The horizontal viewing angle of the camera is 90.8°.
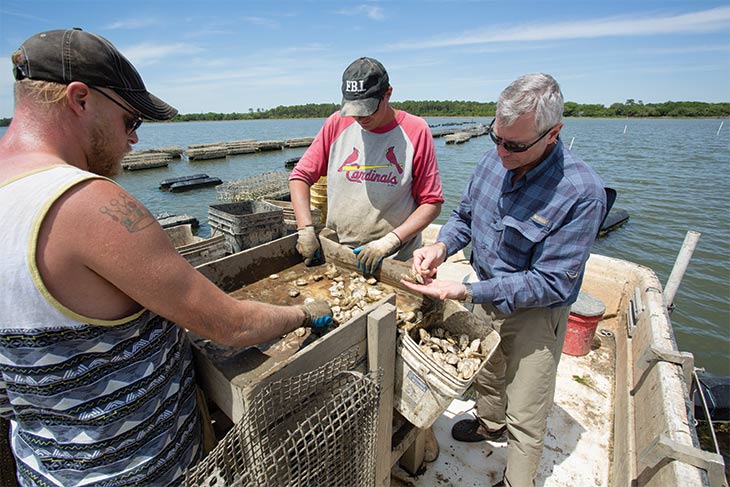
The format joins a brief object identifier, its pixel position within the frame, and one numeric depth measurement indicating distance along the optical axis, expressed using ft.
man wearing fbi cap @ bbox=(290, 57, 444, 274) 8.76
